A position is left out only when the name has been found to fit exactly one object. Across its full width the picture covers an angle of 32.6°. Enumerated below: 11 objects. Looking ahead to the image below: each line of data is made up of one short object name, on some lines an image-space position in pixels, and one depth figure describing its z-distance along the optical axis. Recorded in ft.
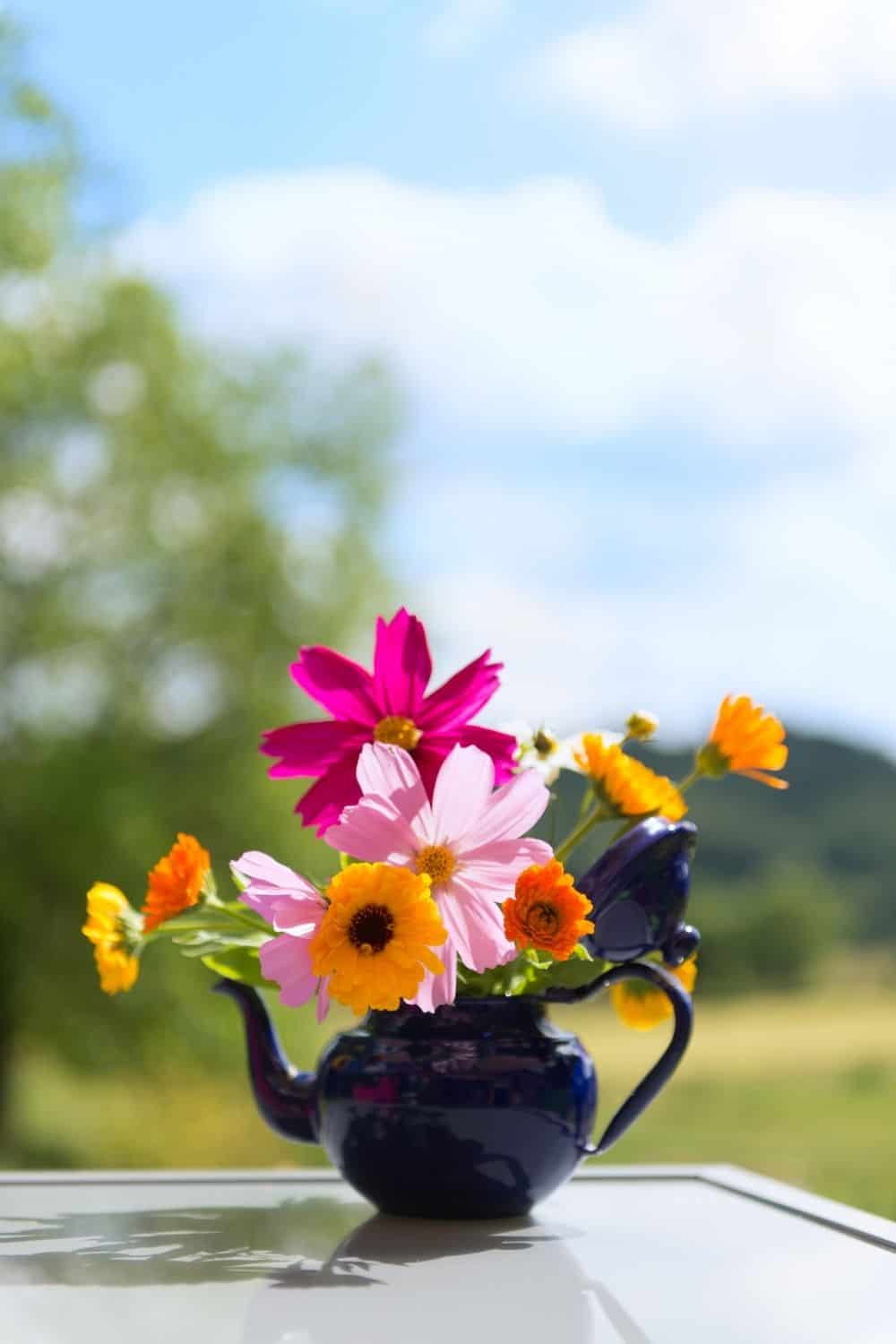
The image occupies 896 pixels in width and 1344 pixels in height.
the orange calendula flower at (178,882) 2.80
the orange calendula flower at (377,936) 2.45
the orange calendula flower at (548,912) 2.49
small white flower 3.06
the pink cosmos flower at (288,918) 2.58
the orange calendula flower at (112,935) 2.86
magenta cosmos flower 2.80
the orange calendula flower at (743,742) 2.95
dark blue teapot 2.70
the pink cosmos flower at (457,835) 2.59
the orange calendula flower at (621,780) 2.94
